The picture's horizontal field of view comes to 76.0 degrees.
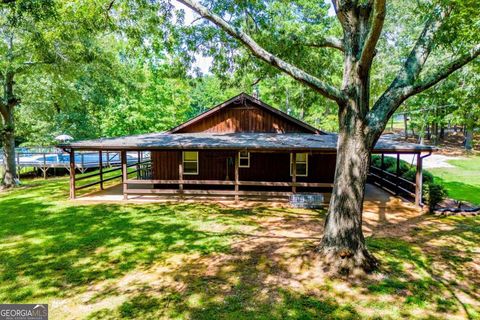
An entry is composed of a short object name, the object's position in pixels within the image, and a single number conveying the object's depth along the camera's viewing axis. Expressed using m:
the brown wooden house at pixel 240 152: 13.10
